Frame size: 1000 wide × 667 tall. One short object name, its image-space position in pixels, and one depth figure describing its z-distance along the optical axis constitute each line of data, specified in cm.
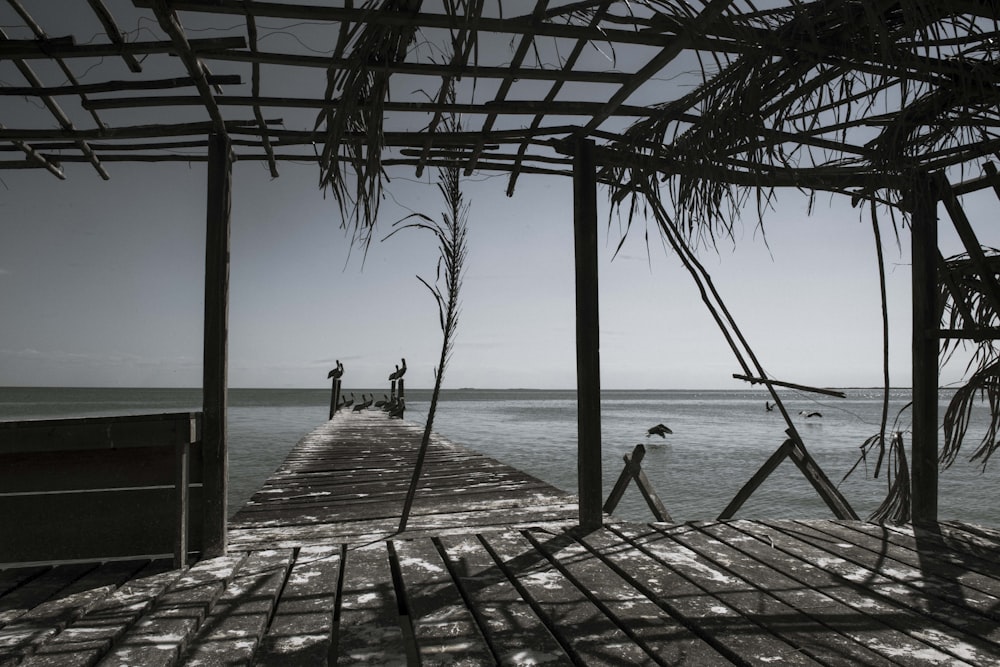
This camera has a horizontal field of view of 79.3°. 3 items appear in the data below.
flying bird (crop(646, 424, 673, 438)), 2028
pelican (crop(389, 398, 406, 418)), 1719
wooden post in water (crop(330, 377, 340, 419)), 1948
